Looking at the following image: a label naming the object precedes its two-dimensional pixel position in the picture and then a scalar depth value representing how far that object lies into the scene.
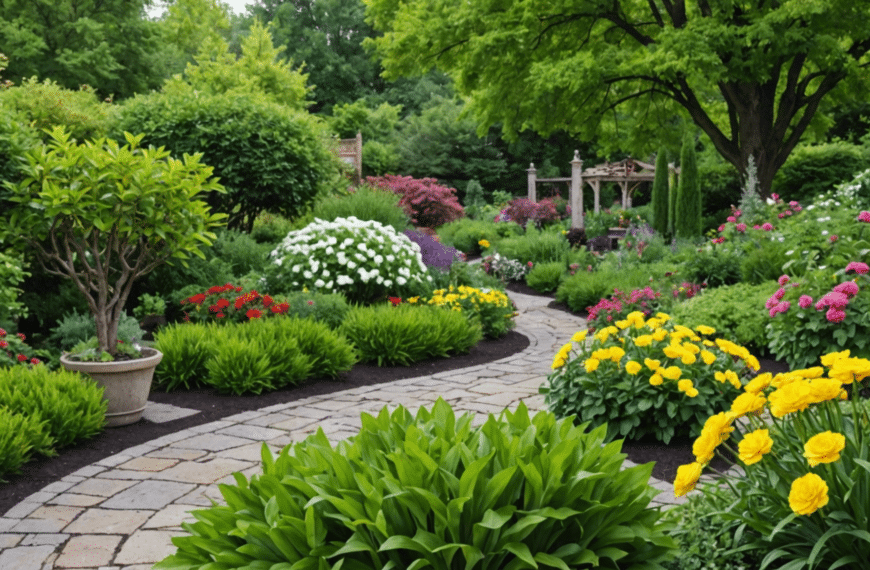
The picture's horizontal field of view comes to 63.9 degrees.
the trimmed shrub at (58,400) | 4.13
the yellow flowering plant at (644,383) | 4.18
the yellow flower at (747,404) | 2.17
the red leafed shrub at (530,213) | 20.34
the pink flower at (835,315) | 5.12
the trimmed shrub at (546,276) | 12.47
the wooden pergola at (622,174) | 20.64
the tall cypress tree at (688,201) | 15.20
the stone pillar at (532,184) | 21.75
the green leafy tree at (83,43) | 19.39
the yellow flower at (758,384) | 2.30
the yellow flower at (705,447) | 2.12
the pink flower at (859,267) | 5.55
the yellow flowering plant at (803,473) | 1.89
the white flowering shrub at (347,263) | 8.20
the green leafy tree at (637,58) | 10.50
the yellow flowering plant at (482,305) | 8.09
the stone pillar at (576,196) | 18.02
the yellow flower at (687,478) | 2.12
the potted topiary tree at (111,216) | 4.73
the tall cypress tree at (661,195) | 17.31
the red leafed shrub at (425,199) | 20.77
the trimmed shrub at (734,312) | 6.55
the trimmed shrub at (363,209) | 10.13
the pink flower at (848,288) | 5.26
